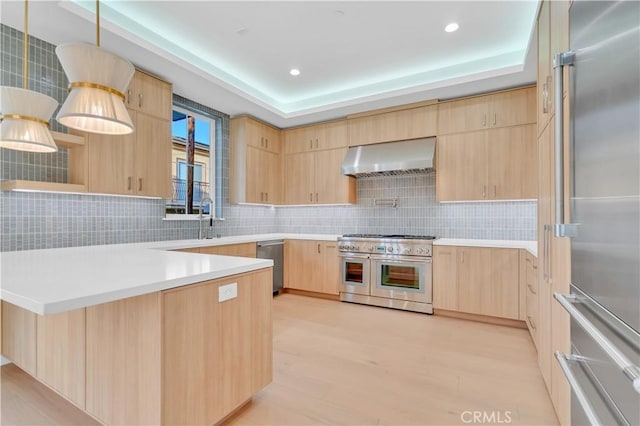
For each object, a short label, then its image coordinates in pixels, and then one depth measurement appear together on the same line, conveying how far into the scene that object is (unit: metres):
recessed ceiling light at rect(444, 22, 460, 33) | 2.78
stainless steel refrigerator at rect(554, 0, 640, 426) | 0.78
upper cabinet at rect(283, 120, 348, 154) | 4.62
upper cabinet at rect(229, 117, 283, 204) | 4.43
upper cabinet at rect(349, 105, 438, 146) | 3.97
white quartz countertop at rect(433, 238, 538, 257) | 3.26
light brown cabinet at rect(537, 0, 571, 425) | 1.42
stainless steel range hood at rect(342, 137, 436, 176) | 3.85
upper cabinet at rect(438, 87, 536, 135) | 3.46
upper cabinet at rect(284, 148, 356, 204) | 4.63
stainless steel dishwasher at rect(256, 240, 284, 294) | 4.19
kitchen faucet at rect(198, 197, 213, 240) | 3.83
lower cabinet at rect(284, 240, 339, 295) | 4.33
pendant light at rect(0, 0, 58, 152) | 1.62
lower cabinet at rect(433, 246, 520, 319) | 3.26
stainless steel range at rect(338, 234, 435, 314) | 3.72
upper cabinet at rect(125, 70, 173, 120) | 2.97
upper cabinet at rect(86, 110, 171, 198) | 2.72
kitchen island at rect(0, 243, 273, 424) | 1.30
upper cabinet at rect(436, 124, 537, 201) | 3.48
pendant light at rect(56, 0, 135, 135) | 1.41
